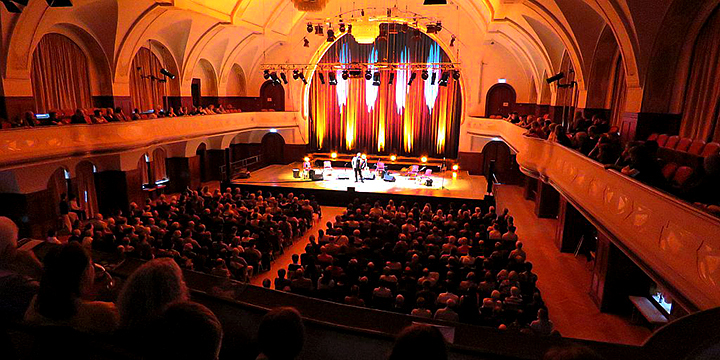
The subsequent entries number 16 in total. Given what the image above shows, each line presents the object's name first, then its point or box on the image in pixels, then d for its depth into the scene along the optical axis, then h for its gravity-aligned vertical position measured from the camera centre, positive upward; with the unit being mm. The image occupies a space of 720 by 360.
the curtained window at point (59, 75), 14242 +1118
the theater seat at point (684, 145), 7684 -473
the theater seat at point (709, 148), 6789 -465
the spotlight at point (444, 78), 19381 +1669
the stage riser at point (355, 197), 16734 -3507
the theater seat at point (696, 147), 7270 -488
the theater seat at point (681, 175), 6245 -839
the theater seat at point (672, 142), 8102 -448
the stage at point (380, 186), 17594 -3302
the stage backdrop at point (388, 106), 24031 +427
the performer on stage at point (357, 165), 20125 -2497
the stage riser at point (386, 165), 24094 -3060
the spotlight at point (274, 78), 21250 +1684
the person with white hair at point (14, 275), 2438 -1025
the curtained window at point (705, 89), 7945 +598
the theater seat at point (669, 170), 6746 -832
